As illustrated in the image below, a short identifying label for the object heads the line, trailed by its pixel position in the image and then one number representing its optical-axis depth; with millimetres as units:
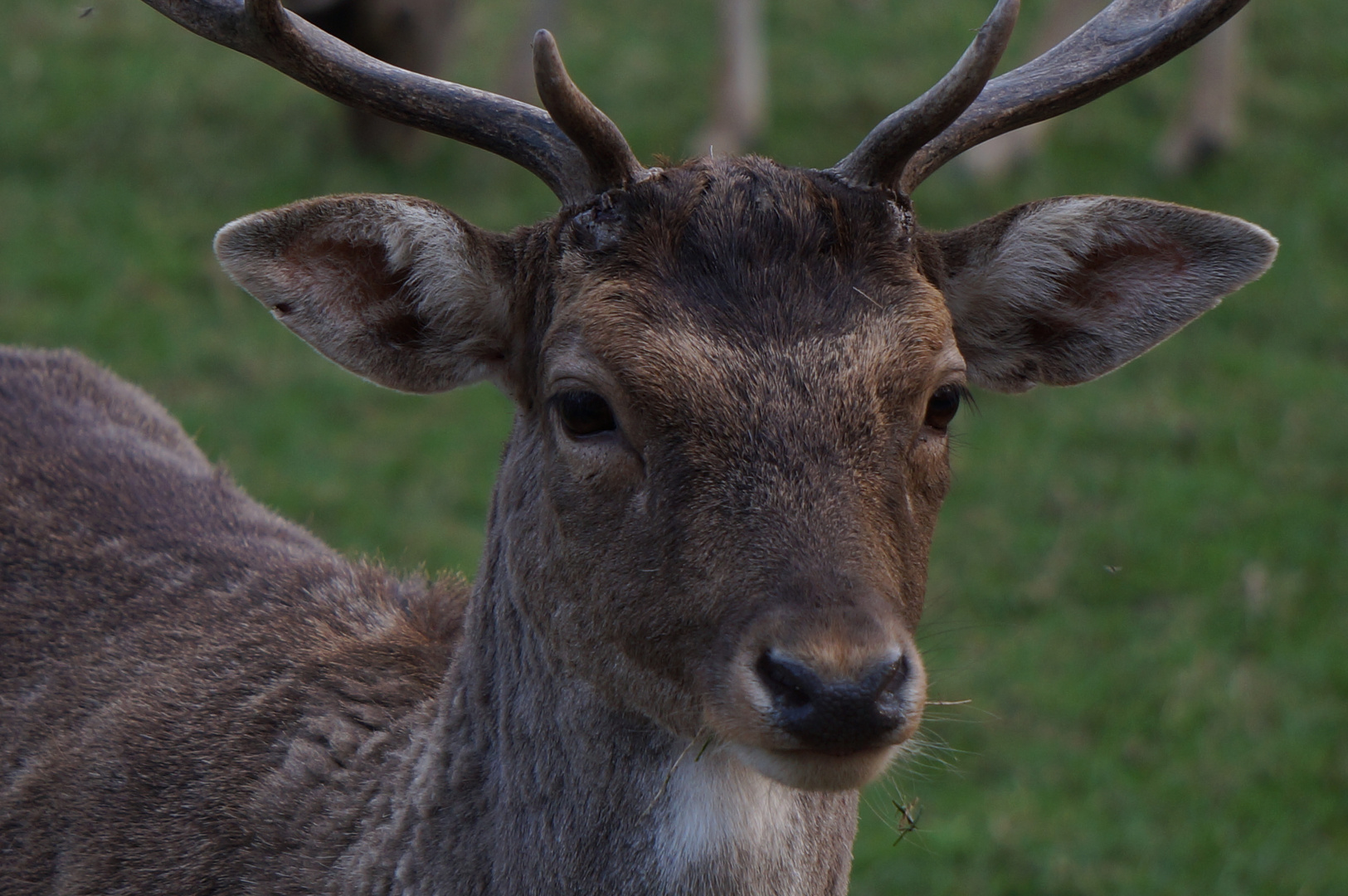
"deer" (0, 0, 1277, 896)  5469
